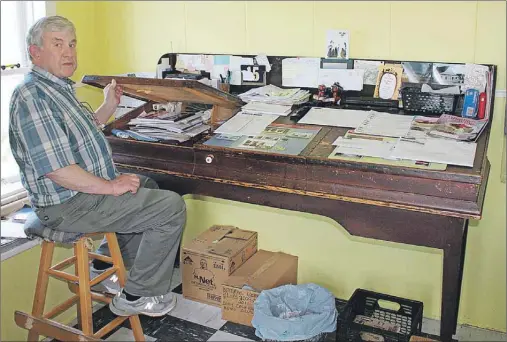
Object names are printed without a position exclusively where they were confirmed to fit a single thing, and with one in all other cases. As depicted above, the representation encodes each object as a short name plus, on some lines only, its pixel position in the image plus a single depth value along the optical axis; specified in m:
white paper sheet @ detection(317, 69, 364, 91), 2.94
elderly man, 2.24
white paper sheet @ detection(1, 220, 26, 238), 2.85
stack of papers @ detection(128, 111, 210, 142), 2.67
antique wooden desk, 2.15
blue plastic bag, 2.69
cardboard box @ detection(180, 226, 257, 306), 3.16
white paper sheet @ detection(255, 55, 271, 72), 3.14
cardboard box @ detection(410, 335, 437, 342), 2.17
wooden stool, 2.47
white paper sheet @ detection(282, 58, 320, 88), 3.04
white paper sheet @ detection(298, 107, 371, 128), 2.67
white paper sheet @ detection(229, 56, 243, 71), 3.20
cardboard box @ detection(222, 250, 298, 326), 2.99
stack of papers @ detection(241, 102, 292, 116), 2.81
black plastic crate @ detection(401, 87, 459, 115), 2.71
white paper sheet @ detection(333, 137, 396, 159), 2.30
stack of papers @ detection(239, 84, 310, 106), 2.91
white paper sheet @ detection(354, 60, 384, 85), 2.90
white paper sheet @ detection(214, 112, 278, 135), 2.62
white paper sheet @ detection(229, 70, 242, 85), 3.21
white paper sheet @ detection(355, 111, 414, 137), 2.49
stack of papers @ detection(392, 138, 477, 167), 2.19
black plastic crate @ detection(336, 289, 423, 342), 2.67
